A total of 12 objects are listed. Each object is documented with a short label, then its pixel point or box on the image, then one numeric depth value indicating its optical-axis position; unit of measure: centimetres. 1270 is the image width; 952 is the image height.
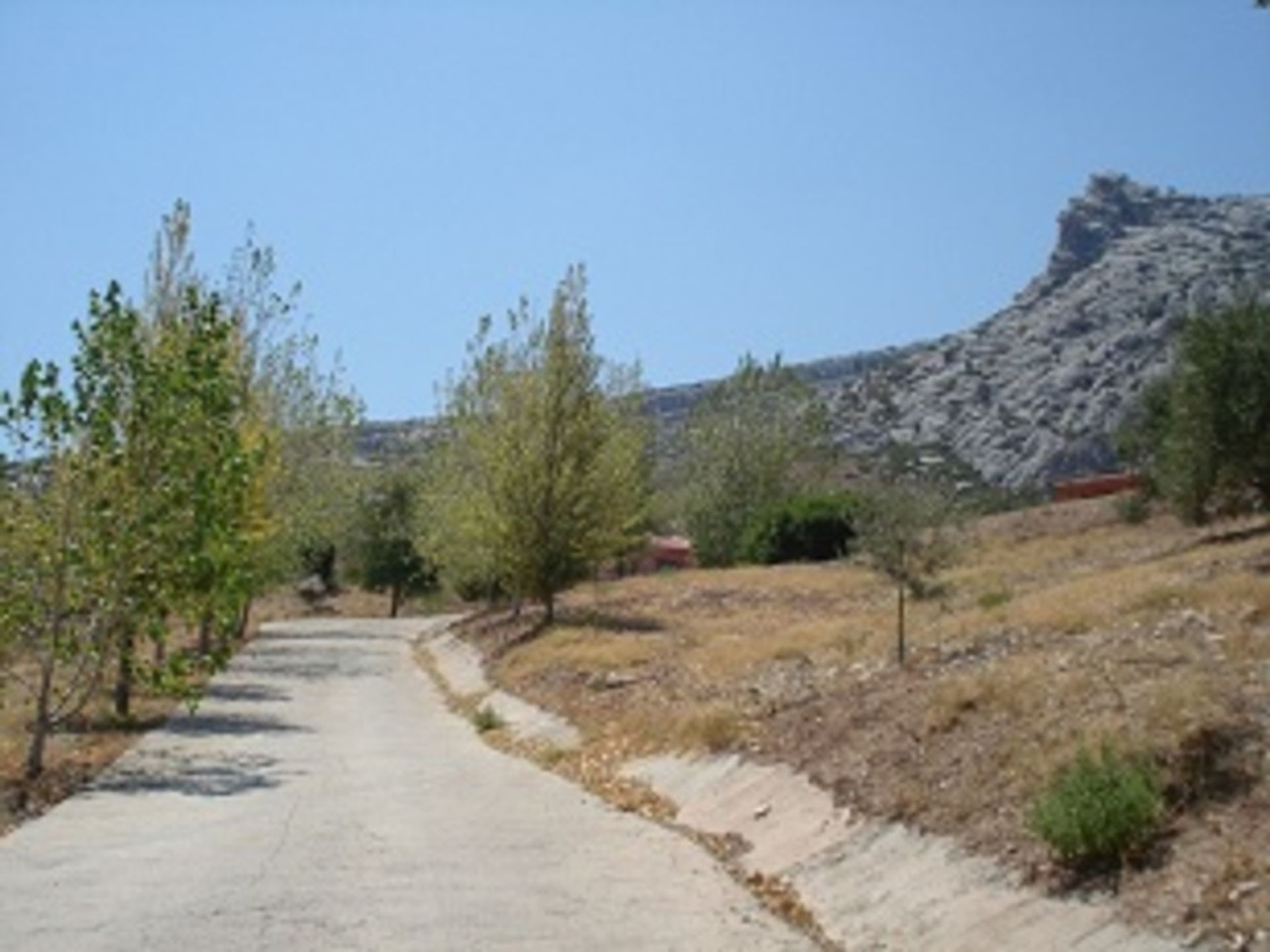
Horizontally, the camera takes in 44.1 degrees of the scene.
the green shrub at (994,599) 2723
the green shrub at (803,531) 5956
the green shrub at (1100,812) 967
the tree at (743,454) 7044
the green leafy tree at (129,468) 2208
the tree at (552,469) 4156
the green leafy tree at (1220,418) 3753
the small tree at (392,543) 7494
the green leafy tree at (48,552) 2170
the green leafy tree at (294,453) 4447
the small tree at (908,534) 2331
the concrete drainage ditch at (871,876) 946
